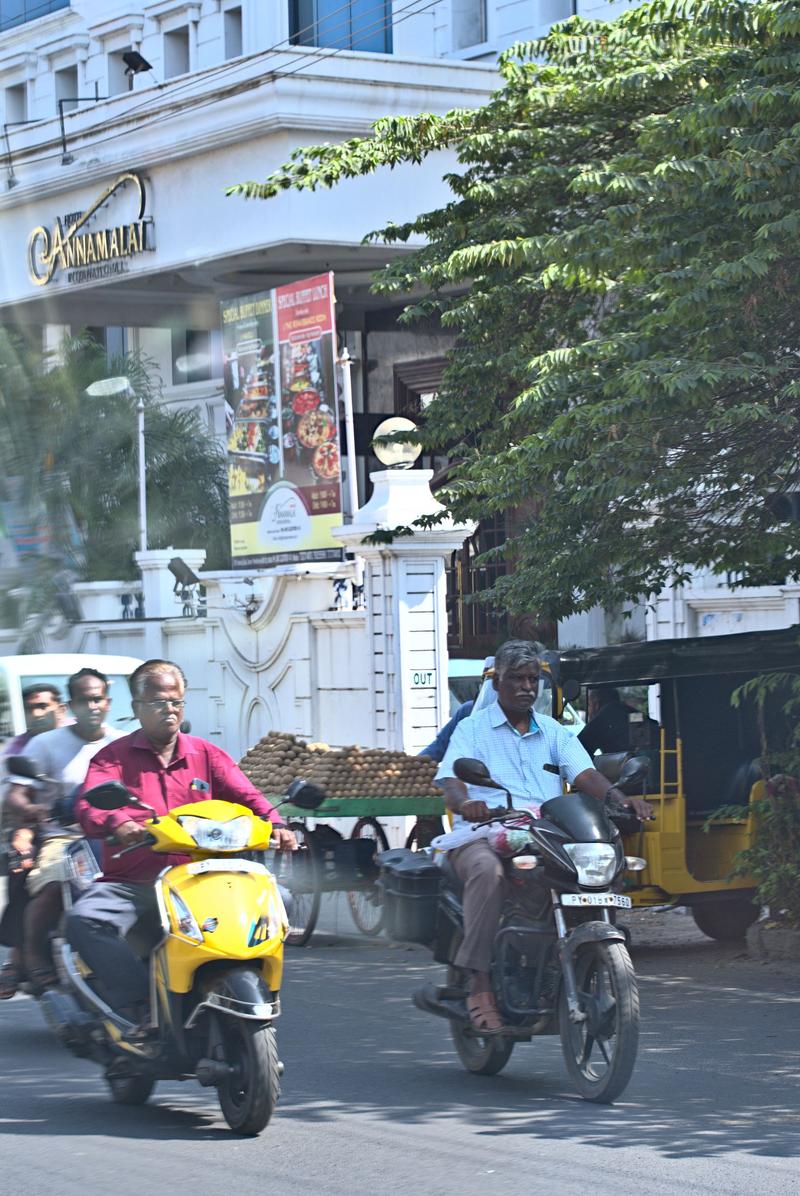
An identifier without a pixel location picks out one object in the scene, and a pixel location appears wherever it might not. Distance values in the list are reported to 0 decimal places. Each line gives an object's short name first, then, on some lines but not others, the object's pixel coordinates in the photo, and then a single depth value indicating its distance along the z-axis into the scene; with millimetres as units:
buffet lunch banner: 23984
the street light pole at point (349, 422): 23469
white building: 24641
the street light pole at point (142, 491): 23250
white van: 15109
